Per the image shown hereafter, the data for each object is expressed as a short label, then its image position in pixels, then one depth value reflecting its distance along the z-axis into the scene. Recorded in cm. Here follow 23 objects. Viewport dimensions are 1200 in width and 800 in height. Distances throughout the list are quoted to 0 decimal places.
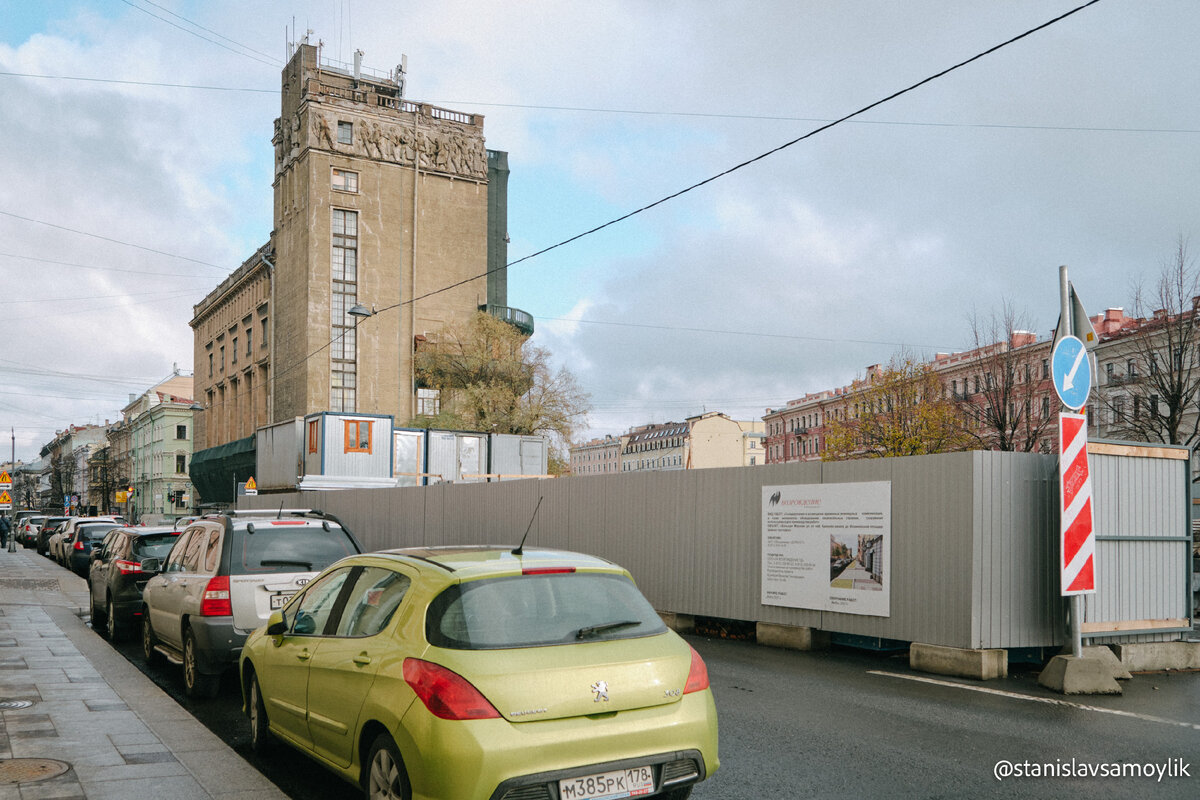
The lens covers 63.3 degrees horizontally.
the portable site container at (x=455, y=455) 3922
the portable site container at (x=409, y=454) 3812
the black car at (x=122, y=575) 1305
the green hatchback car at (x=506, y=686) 434
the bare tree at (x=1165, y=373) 3628
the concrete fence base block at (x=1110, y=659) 943
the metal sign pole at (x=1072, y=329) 927
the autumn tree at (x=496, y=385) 5072
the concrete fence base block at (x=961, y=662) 971
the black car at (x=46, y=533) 4219
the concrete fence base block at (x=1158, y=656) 1036
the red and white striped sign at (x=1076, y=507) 956
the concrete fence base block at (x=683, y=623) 1376
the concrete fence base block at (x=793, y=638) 1170
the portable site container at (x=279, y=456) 3903
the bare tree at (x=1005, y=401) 4484
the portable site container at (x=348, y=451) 3566
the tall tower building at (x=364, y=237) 5462
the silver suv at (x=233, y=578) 866
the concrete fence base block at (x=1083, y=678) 891
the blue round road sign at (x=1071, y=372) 958
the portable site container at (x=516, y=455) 4094
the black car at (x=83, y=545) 2758
